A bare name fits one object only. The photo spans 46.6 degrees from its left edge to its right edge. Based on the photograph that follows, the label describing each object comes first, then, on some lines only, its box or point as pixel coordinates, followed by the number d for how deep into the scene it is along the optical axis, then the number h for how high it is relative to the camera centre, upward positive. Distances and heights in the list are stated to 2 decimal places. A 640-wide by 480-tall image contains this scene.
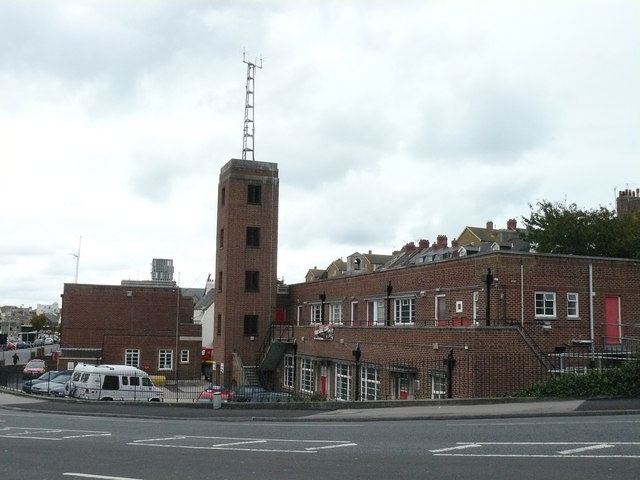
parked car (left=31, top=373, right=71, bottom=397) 39.03 -2.74
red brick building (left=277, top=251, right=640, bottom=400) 27.62 +0.61
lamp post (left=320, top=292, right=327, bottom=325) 50.00 +2.44
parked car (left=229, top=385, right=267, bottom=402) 35.32 -2.65
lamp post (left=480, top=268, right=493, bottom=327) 31.13 +2.50
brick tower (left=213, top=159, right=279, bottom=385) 51.56 +5.24
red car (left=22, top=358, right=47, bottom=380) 58.92 -2.63
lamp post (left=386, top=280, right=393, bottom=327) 40.62 +2.13
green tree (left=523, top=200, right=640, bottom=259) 48.53 +7.41
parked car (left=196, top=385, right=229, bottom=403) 35.41 -2.72
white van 35.91 -2.31
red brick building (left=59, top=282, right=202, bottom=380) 60.28 +0.75
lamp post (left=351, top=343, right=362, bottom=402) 37.31 -1.11
